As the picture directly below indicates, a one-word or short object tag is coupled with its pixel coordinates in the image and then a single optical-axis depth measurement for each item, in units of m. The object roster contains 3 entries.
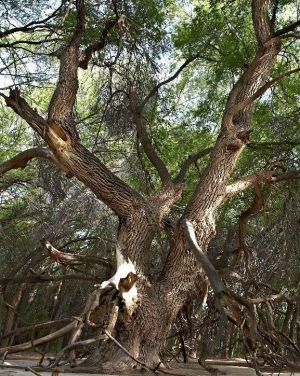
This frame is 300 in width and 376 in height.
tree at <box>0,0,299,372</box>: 6.84
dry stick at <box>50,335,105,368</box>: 5.18
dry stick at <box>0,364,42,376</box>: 5.34
